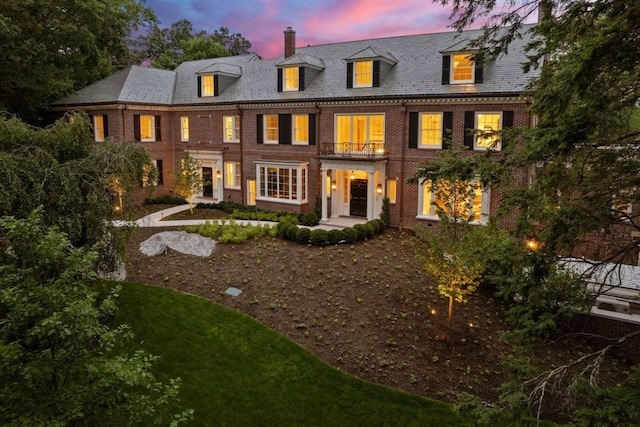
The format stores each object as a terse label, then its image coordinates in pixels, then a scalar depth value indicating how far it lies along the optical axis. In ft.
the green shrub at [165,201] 83.20
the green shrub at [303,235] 55.83
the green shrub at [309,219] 66.95
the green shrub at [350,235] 55.83
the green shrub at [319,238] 55.16
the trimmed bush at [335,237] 55.57
